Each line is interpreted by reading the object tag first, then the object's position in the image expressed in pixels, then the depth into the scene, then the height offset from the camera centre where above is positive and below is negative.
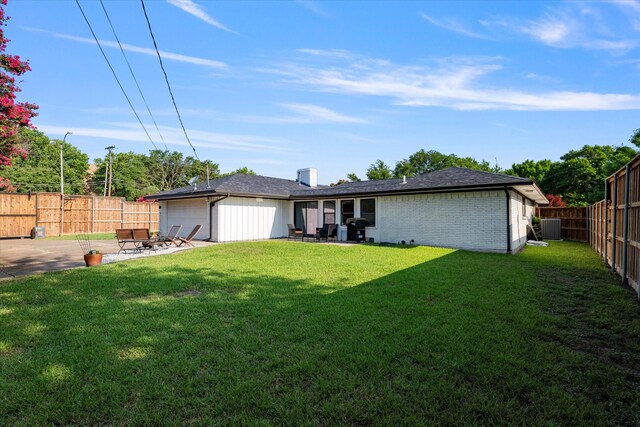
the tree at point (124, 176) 45.09 +5.72
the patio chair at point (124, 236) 12.59 -0.72
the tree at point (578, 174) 31.95 +4.77
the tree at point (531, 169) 39.53 +6.50
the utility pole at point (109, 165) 38.53 +6.51
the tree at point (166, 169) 51.94 +7.78
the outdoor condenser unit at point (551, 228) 19.70 -0.40
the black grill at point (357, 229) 16.34 -0.48
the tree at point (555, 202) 24.88 +1.47
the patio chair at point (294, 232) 17.37 -0.71
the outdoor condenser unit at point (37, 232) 19.11 -0.91
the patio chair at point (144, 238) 12.80 -0.80
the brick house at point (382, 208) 13.11 +0.58
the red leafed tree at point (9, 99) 8.48 +3.13
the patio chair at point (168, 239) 13.79 -0.91
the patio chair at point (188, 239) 14.27 -0.94
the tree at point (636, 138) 25.99 +6.72
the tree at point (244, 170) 50.36 +7.54
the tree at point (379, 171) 48.53 +7.41
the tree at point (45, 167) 33.81 +5.76
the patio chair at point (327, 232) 16.50 -0.66
